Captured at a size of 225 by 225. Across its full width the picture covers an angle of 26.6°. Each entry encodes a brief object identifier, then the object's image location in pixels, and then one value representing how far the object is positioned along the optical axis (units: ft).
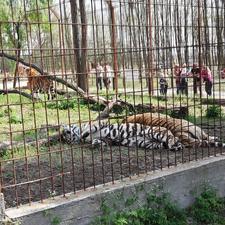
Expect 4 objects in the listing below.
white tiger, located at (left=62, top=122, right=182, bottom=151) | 23.53
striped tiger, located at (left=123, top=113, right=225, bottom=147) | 22.81
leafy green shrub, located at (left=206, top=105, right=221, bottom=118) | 32.66
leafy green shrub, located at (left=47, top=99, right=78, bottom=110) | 38.77
